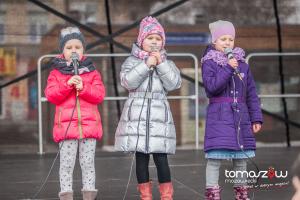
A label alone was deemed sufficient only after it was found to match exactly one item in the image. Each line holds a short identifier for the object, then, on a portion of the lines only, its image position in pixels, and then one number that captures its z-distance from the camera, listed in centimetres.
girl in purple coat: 828
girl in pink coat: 852
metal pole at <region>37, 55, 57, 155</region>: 1489
